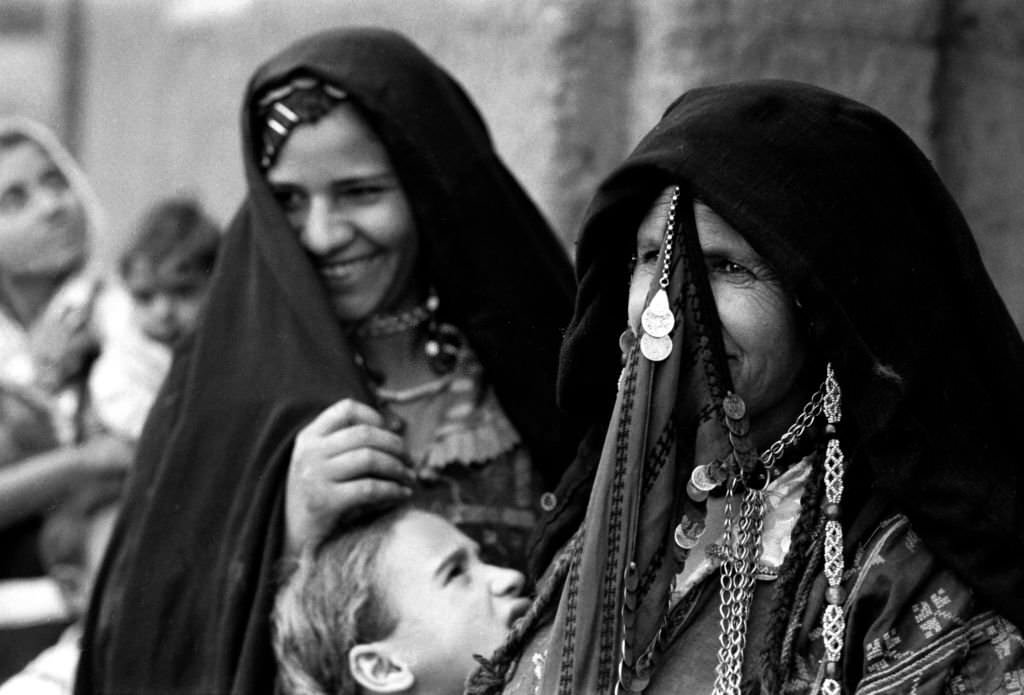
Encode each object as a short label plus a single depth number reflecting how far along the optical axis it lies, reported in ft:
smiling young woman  11.59
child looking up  10.41
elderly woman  8.13
